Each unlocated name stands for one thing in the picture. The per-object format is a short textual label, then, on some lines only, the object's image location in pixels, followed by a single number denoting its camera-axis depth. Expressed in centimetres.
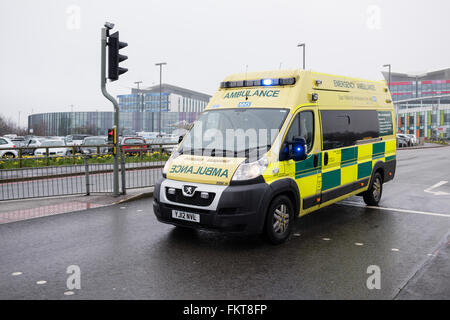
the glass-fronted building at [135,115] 12581
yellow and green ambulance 554
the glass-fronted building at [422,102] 9862
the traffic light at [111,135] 946
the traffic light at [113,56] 952
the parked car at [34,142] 3252
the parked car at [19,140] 3975
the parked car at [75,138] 3831
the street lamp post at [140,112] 12800
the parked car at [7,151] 2319
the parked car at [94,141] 2524
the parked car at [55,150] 2440
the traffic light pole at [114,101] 947
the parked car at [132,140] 2619
